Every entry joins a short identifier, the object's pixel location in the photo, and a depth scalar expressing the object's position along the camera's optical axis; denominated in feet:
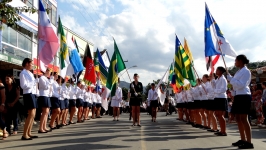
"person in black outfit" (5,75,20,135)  21.53
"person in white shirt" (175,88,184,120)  37.94
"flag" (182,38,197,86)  28.75
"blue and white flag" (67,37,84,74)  30.78
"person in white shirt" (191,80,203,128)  26.91
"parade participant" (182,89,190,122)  33.51
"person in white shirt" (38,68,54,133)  21.36
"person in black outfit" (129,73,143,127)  27.80
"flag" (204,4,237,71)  23.11
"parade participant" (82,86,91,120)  36.74
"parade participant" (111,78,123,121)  38.38
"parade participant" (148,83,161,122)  35.74
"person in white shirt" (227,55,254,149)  15.83
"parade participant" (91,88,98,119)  41.40
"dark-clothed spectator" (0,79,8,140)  19.65
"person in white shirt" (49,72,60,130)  24.07
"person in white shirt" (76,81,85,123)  32.40
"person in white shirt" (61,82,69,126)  27.22
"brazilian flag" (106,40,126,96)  28.33
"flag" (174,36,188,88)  29.74
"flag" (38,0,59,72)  22.10
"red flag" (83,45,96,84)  34.85
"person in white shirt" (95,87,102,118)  43.68
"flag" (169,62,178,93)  42.46
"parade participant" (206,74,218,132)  22.13
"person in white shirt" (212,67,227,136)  20.20
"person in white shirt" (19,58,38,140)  18.65
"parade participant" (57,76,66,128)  26.15
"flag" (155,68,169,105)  36.62
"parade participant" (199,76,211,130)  24.62
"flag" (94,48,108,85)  37.93
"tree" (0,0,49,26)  18.70
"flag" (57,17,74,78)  29.31
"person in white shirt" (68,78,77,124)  29.76
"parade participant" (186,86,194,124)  30.60
